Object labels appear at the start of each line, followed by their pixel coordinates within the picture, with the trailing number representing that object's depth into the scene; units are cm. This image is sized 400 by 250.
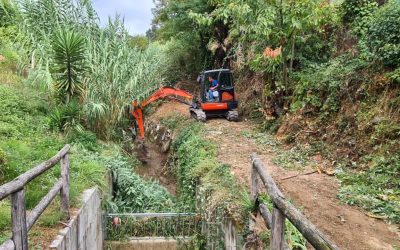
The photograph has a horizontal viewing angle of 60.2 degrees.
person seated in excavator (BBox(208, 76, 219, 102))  1081
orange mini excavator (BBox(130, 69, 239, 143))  1069
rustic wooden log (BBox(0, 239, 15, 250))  246
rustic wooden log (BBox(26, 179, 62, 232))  308
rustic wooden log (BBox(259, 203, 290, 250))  338
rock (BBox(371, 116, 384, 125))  633
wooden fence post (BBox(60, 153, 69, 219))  446
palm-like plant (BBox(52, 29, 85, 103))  823
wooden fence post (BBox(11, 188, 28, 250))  266
